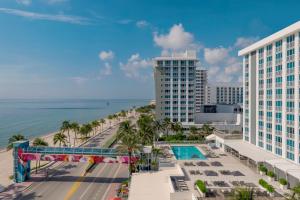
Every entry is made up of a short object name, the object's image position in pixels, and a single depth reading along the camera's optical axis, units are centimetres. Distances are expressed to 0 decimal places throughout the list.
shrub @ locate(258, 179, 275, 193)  3747
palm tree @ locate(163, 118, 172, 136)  9178
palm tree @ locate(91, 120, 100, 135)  11023
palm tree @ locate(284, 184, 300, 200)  2812
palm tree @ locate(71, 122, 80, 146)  9269
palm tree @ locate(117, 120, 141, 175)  4609
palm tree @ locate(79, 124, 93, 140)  9519
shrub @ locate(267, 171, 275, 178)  4534
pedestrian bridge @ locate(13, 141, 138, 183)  4750
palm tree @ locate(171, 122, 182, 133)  9345
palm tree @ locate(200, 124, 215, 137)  9512
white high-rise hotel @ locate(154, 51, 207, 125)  11188
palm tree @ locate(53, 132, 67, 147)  6746
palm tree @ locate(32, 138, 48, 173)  6079
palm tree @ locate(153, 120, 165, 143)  8416
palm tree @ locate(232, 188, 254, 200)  2945
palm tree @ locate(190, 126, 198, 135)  9518
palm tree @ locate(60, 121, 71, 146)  8981
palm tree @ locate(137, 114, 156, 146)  5945
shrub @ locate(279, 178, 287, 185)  4094
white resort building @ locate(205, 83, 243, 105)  19650
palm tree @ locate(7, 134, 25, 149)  5909
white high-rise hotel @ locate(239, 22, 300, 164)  4819
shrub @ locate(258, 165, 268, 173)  4840
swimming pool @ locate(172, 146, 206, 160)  6419
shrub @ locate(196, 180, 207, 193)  3656
